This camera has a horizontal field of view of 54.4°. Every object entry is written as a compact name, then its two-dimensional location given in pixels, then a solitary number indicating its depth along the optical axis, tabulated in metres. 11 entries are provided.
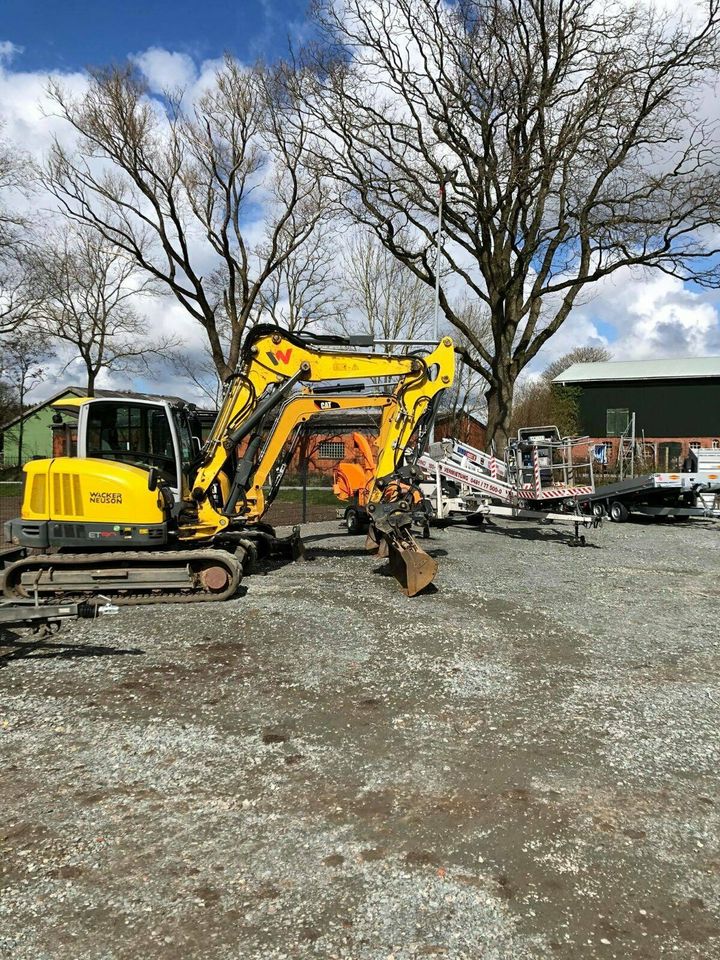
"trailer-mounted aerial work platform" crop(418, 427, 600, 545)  15.87
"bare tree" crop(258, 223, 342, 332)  27.33
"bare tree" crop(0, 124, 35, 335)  28.27
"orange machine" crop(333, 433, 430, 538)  15.70
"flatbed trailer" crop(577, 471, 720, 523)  19.03
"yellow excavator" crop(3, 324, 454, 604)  8.76
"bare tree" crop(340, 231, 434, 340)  31.83
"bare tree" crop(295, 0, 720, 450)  20.12
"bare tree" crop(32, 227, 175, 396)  31.03
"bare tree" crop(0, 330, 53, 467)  29.86
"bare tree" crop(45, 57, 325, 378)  21.67
